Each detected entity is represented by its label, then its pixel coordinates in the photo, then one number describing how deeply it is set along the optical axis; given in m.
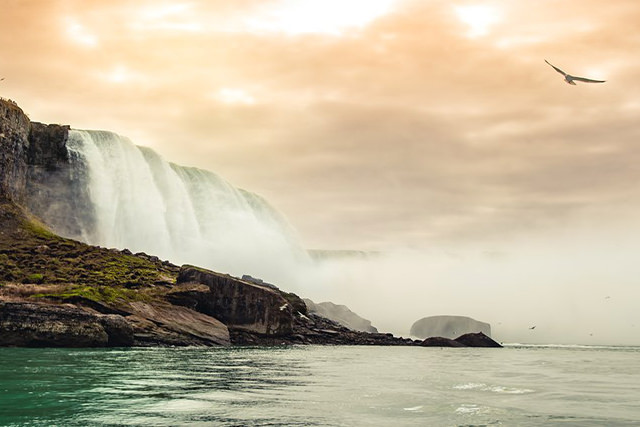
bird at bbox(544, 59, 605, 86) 40.97
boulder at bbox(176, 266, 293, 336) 85.31
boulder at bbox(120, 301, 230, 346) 68.88
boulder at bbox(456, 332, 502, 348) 132.62
